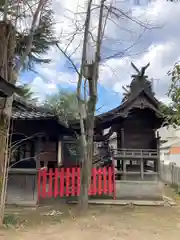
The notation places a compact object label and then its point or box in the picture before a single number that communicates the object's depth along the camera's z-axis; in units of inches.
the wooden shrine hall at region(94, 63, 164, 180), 329.6
